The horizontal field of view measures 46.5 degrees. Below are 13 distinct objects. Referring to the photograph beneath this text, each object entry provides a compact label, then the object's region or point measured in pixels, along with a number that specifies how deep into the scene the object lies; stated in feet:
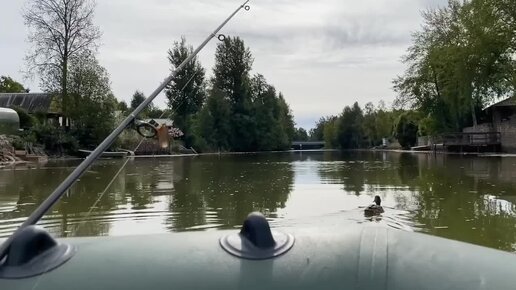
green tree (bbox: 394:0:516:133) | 109.29
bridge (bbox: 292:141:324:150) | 454.19
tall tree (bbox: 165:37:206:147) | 197.21
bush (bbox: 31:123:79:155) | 130.62
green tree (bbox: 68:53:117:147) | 138.41
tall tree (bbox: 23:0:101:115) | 134.51
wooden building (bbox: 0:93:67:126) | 166.58
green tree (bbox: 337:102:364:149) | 345.10
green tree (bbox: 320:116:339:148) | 357.94
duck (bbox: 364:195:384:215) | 28.71
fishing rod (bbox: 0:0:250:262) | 5.58
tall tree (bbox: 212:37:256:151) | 232.12
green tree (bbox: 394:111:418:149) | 219.16
